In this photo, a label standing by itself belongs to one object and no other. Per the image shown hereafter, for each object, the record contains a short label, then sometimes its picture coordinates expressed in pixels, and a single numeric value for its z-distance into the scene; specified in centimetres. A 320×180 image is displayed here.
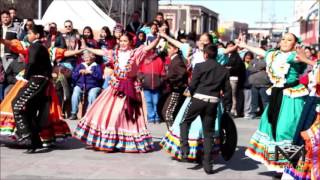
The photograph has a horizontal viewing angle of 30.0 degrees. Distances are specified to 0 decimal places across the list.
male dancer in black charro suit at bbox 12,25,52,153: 809
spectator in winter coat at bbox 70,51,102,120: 1198
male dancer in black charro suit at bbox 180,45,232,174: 730
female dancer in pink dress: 845
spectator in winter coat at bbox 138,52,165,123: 1225
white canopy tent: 1402
